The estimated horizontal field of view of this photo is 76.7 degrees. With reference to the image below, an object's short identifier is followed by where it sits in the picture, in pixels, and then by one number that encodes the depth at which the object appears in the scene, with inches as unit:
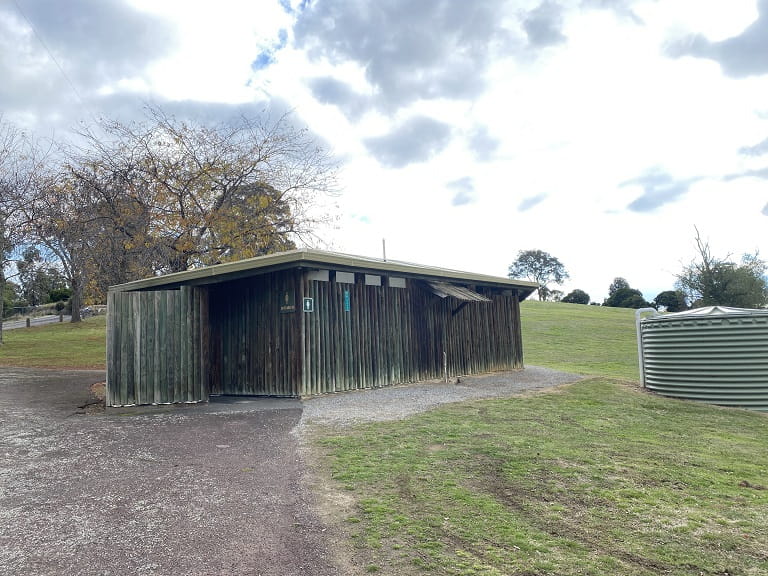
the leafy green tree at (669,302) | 1555.1
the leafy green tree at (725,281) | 1079.6
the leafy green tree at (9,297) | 1474.2
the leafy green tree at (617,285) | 2334.8
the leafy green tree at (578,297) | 2388.0
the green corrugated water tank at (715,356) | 341.1
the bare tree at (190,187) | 528.1
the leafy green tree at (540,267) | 2923.2
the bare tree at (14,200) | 663.8
